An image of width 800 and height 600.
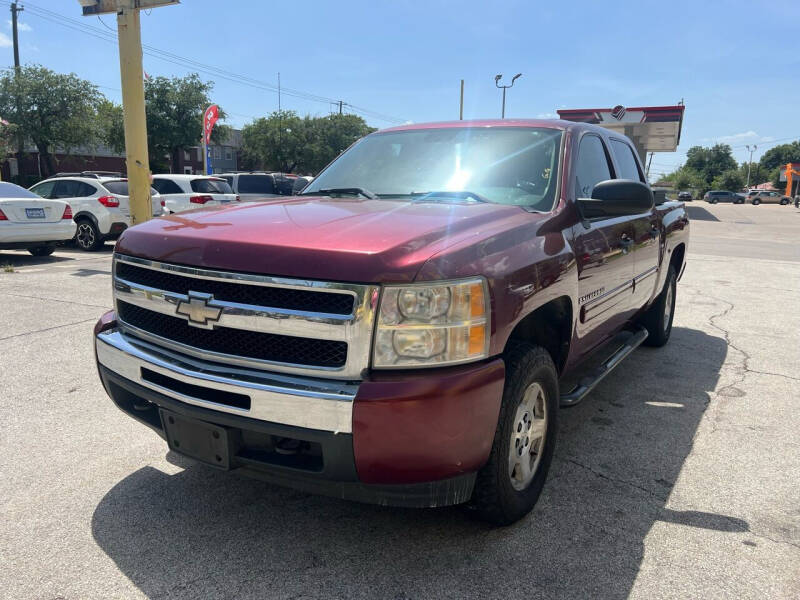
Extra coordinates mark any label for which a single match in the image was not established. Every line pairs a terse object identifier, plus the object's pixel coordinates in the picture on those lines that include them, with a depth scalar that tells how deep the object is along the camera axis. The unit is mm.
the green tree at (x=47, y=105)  29672
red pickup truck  2133
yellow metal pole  9328
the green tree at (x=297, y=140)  56281
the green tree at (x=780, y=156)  120750
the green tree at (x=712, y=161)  121250
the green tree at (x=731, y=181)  100812
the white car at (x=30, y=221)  10086
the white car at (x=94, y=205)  12609
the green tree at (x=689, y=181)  100288
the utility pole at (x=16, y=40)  30331
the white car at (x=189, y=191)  14055
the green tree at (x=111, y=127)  35250
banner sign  27662
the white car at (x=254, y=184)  19266
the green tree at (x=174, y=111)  39594
